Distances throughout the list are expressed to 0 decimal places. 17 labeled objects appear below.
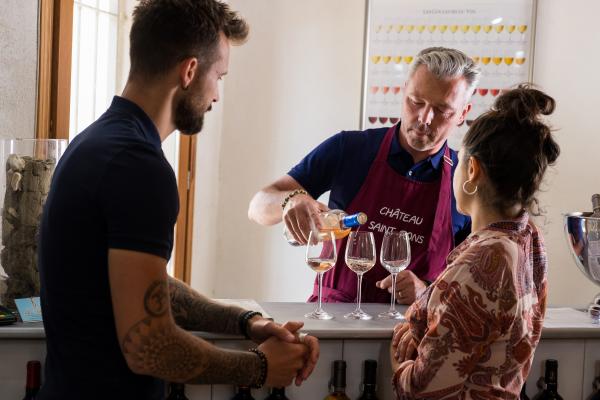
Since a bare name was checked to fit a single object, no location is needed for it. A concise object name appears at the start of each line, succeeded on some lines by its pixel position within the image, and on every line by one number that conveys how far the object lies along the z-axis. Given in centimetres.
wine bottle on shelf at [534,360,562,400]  183
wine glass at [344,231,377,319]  196
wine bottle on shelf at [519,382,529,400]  191
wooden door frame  269
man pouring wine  248
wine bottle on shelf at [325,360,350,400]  175
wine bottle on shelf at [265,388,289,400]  178
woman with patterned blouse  141
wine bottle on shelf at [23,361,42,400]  162
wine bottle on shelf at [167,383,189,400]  174
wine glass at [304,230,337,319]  194
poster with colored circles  405
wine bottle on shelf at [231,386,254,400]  176
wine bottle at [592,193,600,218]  217
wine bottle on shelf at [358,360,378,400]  175
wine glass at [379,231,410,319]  196
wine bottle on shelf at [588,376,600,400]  199
